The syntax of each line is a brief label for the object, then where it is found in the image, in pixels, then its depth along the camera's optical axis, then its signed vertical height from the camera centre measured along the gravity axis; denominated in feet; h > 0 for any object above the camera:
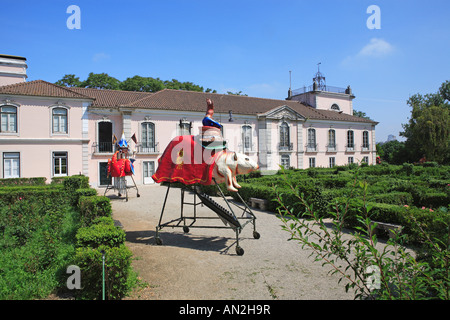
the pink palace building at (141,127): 68.39 +10.52
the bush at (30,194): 40.45 -3.74
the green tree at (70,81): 123.24 +35.18
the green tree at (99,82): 123.24 +34.75
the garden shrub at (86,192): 37.76 -3.25
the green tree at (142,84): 125.18 +33.94
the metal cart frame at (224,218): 23.25 -4.48
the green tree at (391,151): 132.77 +3.78
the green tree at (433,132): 108.17 +9.68
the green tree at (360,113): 196.42 +31.18
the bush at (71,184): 46.18 -2.88
